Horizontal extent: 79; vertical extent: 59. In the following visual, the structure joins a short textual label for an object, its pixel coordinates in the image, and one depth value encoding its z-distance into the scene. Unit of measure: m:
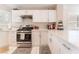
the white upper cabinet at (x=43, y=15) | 2.50
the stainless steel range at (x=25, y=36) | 2.52
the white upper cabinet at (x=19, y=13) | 2.25
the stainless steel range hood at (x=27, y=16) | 2.55
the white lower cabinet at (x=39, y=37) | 2.34
